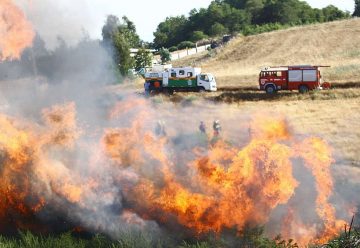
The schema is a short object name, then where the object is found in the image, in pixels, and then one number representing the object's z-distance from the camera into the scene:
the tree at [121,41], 31.23
